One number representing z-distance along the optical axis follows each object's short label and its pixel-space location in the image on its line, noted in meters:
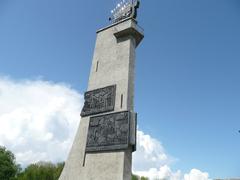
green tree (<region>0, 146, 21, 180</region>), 32.54
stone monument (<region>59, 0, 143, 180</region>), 11.85
